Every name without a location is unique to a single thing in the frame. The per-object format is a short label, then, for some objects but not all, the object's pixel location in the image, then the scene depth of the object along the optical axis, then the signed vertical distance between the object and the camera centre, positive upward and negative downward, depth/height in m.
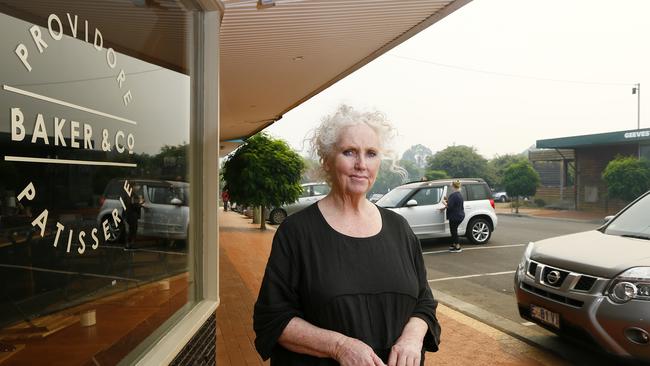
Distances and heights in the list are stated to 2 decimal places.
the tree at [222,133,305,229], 13.79 +0.09
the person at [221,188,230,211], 14.29 -0.50
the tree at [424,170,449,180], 44.93 +0.21
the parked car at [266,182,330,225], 17.25 -0.97
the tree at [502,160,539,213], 27.70 -0.21
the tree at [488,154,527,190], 62.88 +1.71
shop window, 1.46 +0.01
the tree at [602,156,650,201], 21.28 -0.05
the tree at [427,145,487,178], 62.75 +1.85
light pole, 38.47 +6.21
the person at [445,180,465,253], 10.38 -0.77
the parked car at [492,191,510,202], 46.12 -1.97
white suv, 10.97 -0.68
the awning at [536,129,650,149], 24.58 +1.96
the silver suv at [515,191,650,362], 3.53 -0.86
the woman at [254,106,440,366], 1.62 -0.36
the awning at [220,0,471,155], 4.01 +1.41
